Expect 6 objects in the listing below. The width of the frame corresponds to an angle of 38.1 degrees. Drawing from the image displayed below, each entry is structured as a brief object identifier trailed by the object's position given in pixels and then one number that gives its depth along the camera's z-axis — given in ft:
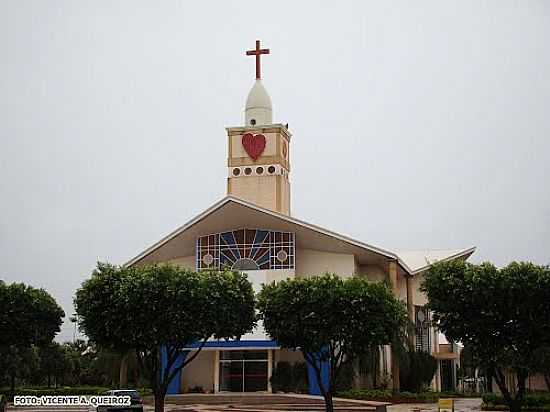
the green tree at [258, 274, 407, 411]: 89.66
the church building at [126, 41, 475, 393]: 136.98
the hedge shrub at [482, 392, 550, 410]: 108.78
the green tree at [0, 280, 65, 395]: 111.86
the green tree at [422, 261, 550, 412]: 84.12
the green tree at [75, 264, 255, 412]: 89.30
